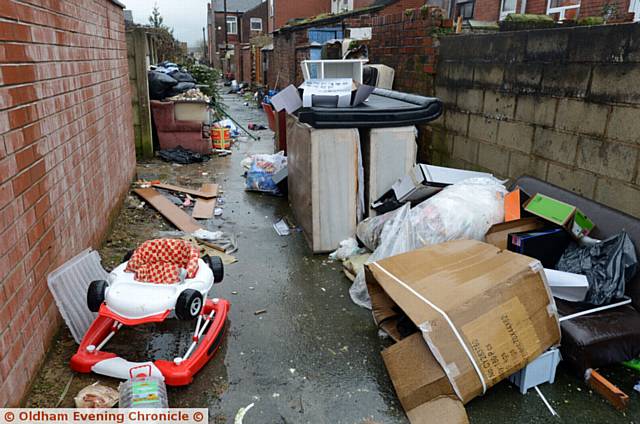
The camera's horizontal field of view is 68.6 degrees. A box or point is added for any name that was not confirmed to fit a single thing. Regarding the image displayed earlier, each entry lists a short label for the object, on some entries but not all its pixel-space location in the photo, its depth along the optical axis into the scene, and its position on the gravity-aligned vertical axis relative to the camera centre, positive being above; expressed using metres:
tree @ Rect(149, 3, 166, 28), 24.85 +2.83
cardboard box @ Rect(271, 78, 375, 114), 4.47 -0.18
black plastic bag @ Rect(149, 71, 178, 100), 8.36 -0.20
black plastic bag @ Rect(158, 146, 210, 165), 8.06 -1.39
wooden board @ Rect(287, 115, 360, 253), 4.17 -0.95
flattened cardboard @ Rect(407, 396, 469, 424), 2.28 -1.59
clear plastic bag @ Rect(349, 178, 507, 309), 3.54 -1.06
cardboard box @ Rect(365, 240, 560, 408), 2.33 -1.18
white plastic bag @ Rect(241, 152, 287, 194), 6.43 -1.31
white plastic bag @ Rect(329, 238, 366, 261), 4.21 -1.51
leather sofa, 2.58 -1.35
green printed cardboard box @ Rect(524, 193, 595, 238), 3.12 -0.89
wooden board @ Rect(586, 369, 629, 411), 2.44 -1.59
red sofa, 8.29 -1.01
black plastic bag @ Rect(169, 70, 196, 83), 9.14 -0.06
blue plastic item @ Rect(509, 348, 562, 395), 2.54 -1.54
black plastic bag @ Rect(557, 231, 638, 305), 2.77 -1.09
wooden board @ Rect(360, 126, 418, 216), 4.31 -0.72
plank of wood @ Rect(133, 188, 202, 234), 5.06 -1.54
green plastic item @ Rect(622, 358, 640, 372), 2.68 -1.56
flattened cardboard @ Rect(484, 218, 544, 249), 3.35 -1.04
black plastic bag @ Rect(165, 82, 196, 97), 8.62 -0.28
